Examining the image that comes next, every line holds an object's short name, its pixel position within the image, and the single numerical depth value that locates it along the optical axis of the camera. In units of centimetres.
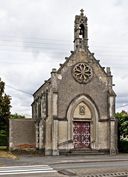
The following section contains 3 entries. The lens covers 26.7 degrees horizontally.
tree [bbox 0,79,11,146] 2745
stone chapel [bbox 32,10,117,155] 2523
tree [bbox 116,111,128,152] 2751
